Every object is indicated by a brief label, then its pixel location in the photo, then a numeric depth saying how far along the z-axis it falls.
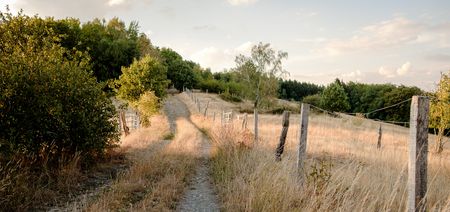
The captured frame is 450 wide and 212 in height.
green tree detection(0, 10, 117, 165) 9.42
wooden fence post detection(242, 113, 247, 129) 18.96
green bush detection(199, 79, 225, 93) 90.06
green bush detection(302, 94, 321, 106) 96.12
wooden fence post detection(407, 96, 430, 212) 4.52
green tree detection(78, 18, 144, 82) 52.09
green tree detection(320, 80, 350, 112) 65.61
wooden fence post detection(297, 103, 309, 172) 7.82
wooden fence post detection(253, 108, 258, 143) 14.63
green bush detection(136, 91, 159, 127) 29.48
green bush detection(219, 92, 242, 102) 75.31
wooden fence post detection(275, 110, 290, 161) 10.58
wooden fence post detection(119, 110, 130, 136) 27.08
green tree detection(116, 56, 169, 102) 32.00
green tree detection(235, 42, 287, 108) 58.12
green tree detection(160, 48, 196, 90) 83.25
